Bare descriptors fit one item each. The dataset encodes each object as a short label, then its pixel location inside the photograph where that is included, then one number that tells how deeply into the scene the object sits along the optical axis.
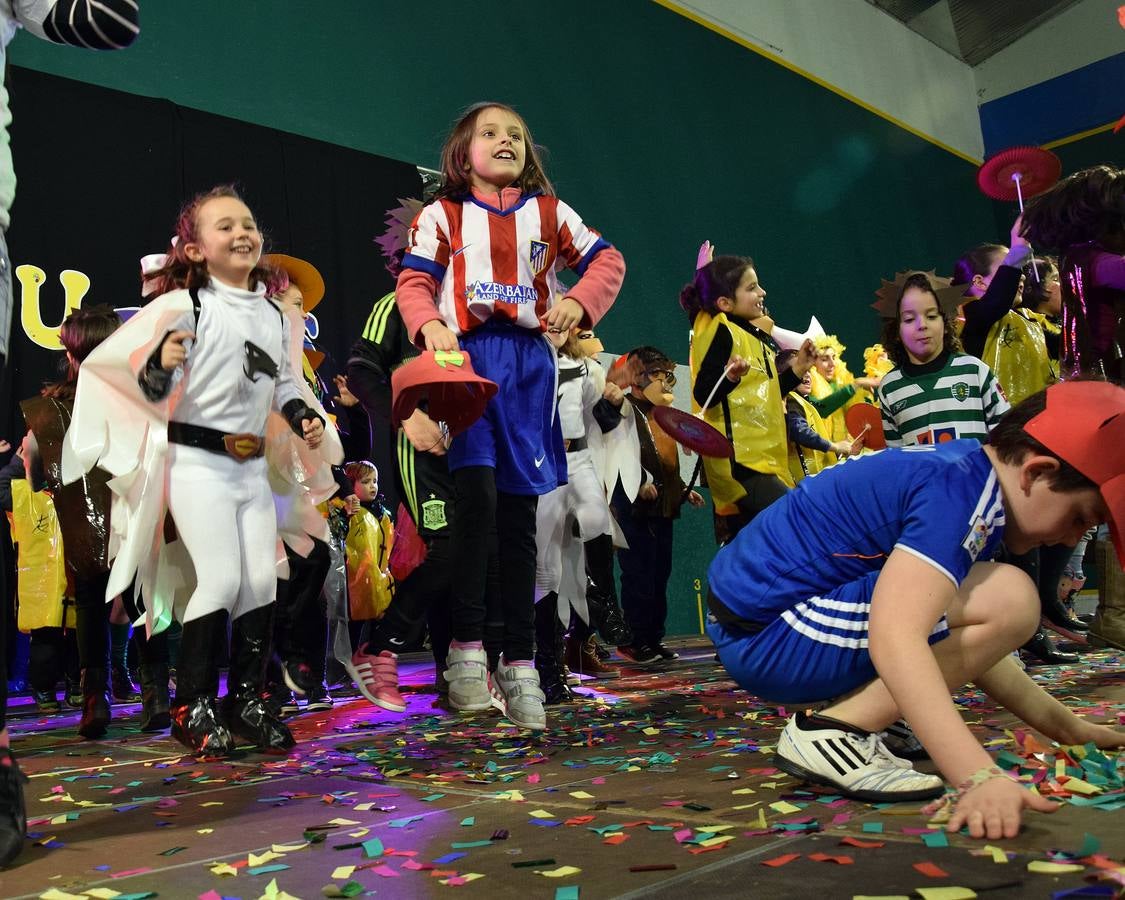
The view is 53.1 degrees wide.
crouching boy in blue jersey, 1.50
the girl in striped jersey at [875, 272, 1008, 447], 3.79
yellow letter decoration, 5.63
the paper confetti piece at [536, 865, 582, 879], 1.30
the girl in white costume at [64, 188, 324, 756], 2.69
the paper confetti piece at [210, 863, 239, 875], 1.42
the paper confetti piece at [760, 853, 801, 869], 1.26
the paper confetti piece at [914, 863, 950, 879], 1.15
